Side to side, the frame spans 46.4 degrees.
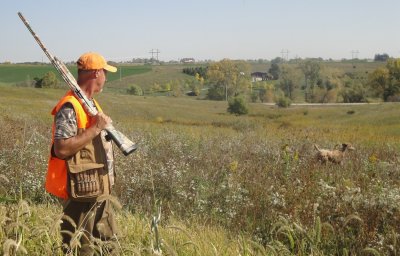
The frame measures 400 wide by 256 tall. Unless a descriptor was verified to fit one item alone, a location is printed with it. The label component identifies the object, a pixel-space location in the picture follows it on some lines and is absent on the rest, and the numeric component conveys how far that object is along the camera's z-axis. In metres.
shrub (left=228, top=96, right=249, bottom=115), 62.47
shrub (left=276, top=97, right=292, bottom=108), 73.50
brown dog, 8.86
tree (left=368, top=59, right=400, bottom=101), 77.31
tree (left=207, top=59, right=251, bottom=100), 101.75
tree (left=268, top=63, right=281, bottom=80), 148.38
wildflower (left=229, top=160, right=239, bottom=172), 6.89
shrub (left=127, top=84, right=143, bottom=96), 101.75
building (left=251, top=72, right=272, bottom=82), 150.12
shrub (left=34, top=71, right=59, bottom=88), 79.44
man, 3.33
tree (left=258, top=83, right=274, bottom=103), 95.62
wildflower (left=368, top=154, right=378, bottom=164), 7.79
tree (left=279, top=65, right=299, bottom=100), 105.81
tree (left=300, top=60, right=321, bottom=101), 108.31
